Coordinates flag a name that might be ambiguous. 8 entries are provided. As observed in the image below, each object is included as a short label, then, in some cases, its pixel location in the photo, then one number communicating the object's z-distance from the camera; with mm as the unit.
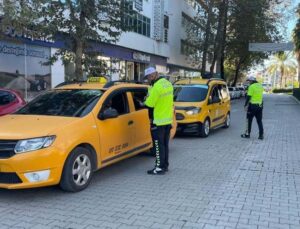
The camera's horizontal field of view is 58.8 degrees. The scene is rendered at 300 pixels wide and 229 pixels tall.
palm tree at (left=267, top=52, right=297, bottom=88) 62243
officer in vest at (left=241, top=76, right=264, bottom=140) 7771
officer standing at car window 4718
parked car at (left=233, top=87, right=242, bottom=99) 31538
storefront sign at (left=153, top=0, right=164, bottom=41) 23238
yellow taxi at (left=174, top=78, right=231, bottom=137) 7874
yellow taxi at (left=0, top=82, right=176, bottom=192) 3617
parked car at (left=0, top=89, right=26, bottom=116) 7441
